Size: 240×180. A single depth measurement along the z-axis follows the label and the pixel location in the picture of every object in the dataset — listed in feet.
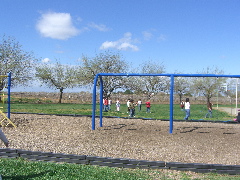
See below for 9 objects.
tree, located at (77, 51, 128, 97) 133.18
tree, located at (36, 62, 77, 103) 177.17
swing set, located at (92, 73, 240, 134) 33.42
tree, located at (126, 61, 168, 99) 143.95
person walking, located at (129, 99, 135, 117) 58.75
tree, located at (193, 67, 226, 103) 137.07
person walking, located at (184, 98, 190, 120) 55.21
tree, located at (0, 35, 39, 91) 130.82
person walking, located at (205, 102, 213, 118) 63.46
